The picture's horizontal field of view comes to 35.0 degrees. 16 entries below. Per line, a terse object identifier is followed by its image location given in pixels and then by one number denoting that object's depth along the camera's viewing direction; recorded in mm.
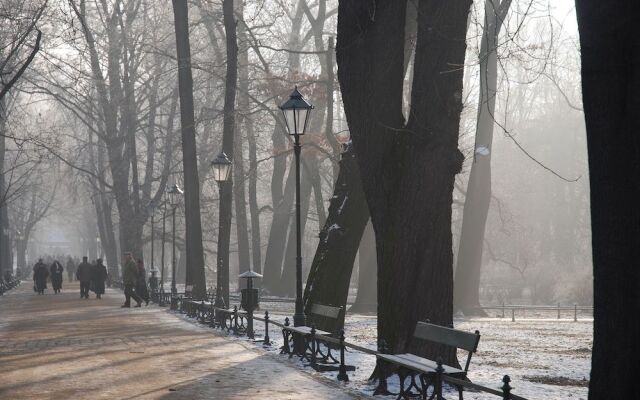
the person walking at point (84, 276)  39250
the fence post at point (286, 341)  15797
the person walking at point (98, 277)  40031
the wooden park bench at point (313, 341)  13633
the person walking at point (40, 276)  44500
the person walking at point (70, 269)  68312
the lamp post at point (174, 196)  32781
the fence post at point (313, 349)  13560
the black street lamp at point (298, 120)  16078
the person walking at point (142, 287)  34281
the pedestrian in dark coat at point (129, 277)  30906
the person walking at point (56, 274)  44500
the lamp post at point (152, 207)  42469
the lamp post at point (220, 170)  23706
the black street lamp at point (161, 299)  34238
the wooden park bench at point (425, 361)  9328
